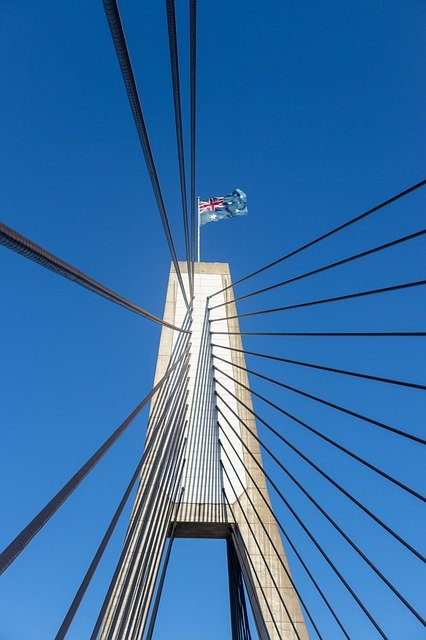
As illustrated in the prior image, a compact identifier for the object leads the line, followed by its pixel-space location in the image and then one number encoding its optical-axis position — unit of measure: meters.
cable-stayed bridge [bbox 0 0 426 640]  4.96
